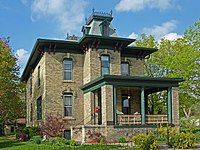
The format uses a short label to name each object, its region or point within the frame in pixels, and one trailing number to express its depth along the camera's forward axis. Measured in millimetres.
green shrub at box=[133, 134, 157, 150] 17984
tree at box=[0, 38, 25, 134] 29688
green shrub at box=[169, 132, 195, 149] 19438
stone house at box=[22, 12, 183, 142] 27308
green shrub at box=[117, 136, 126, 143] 24173
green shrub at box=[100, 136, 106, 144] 23814
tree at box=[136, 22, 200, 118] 36312
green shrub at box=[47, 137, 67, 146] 22519
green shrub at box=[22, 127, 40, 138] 29750
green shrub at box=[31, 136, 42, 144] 24303
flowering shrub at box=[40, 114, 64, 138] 26359
